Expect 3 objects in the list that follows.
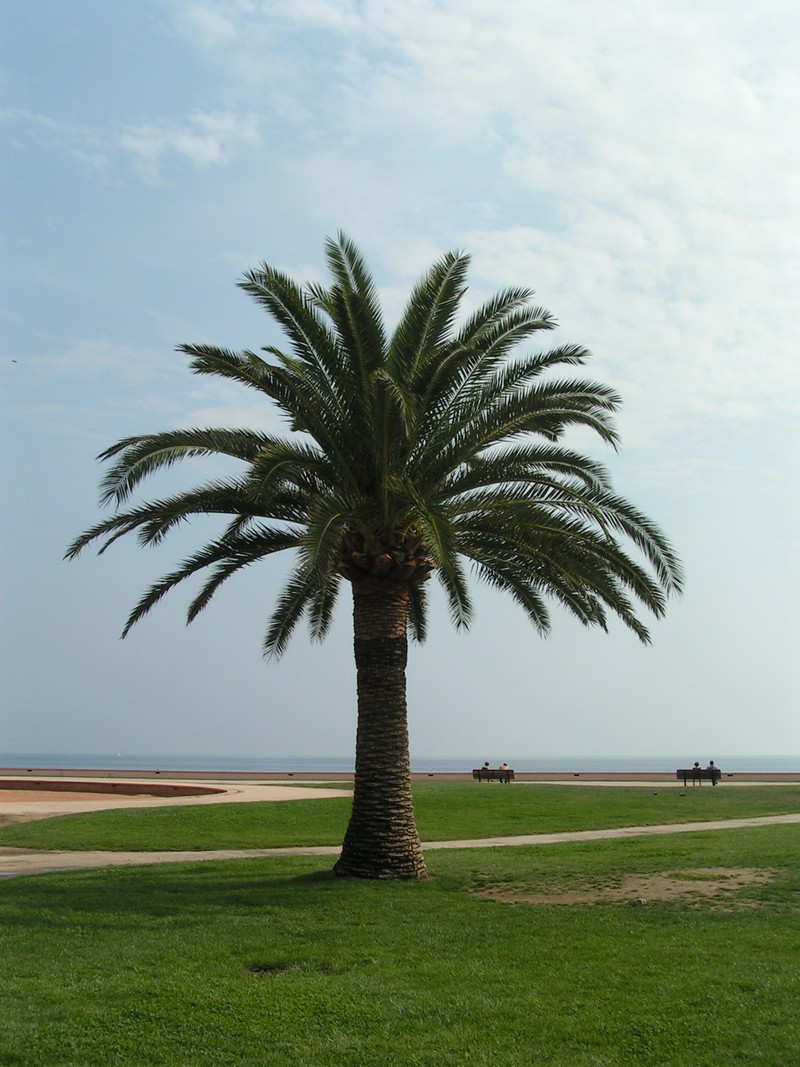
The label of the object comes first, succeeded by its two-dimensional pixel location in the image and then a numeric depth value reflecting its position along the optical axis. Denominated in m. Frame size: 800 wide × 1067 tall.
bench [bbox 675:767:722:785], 38.44
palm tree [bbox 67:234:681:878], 14.66
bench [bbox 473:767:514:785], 38.90
